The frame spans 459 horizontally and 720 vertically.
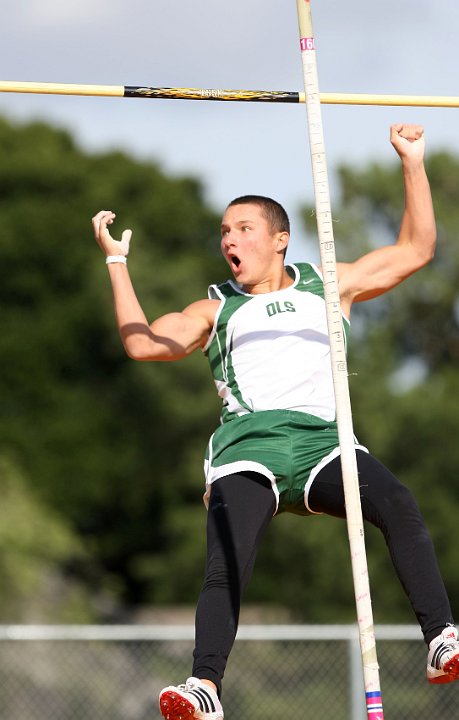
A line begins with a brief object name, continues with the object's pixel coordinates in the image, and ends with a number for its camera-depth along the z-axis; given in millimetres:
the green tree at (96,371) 50656
